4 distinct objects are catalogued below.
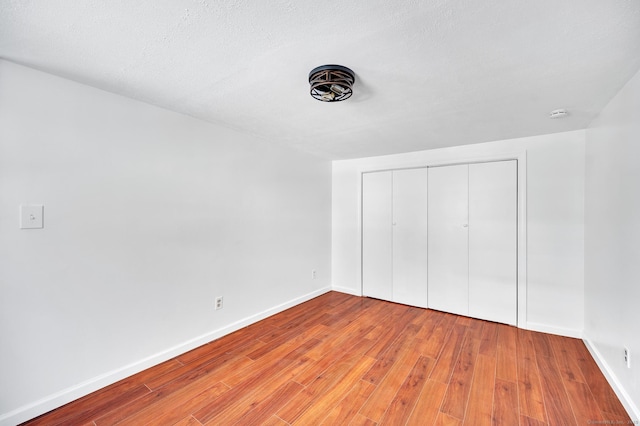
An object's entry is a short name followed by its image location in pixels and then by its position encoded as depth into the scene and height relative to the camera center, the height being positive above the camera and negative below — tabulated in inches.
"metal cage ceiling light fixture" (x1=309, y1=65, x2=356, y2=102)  60.8 +31.5
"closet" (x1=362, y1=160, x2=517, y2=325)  121.7 -13.0
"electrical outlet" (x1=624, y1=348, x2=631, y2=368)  65.5 -36.1
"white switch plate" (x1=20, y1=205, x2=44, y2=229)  63.6 -1.4
